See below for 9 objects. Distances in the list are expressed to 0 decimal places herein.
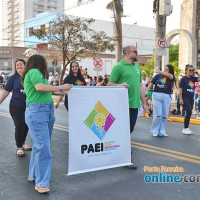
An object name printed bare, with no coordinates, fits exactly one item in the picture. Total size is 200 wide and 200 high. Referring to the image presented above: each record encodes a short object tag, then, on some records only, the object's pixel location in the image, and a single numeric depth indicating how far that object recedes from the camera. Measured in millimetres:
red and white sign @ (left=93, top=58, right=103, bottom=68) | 18425
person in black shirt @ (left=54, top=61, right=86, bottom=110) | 7480
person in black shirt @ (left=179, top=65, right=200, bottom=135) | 8062
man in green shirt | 5145
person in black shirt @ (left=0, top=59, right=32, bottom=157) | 5895
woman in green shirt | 3920
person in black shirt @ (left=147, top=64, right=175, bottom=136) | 7820
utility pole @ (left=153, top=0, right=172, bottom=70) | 12797
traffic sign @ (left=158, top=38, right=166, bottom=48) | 12755
